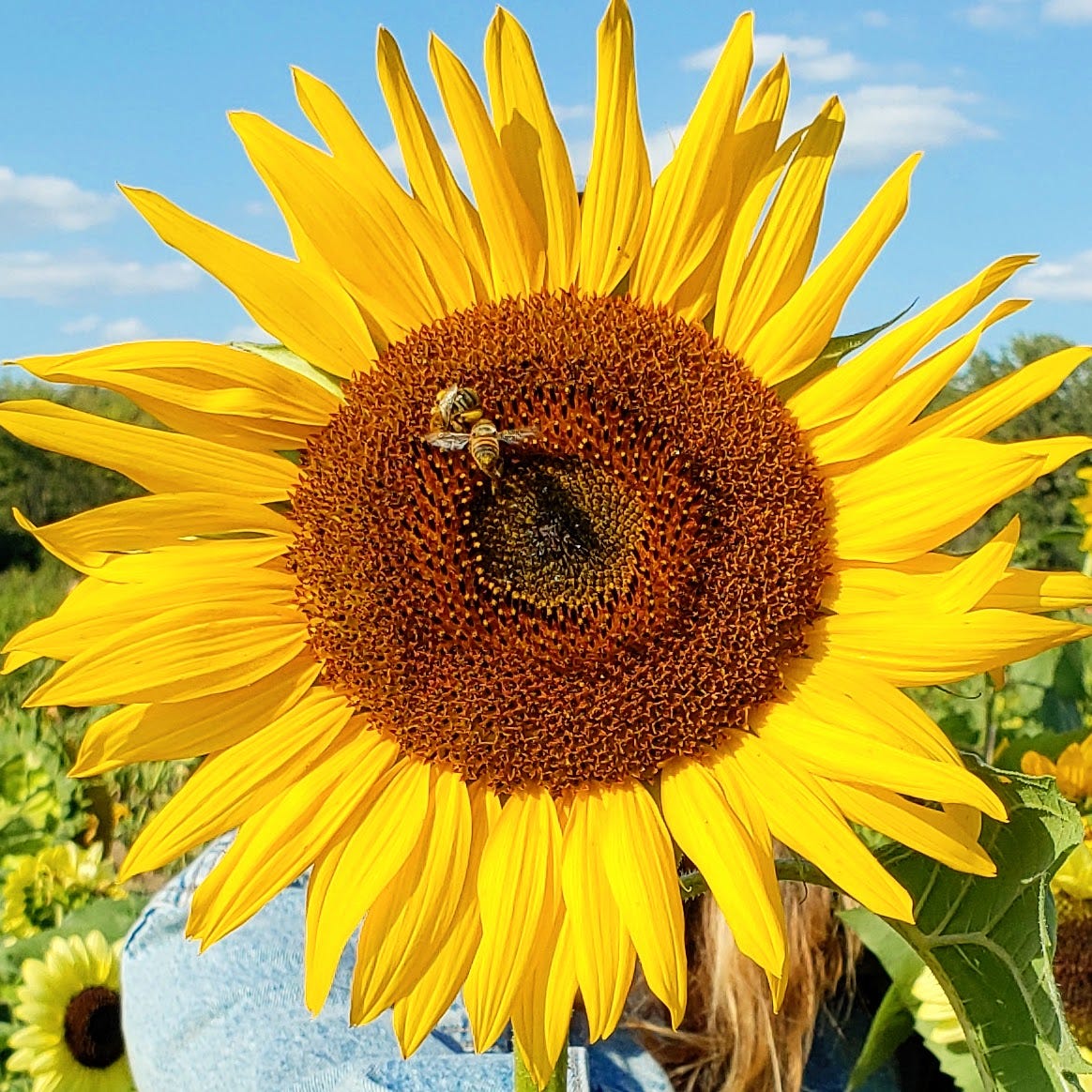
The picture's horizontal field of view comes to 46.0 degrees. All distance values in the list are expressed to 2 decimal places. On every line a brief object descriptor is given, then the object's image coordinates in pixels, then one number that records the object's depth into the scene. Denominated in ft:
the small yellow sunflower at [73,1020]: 2.08
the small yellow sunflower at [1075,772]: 1.68
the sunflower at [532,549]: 0.93
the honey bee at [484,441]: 0.99
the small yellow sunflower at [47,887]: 2.28
